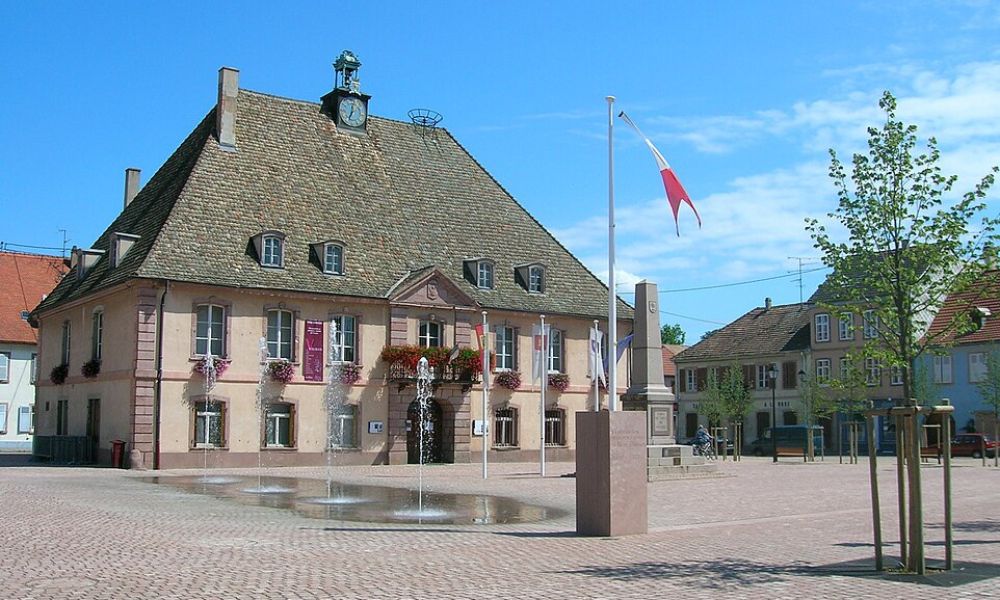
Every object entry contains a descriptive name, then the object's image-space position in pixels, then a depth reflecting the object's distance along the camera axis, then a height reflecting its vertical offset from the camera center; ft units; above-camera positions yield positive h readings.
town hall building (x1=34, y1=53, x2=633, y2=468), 116.78 +13.71
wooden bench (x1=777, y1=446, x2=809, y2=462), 159.74 -5.17
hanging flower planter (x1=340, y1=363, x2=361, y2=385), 126.49 +4.90
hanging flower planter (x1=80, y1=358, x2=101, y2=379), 125.39 +5.42
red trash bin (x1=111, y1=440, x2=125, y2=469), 114.52 -4.07
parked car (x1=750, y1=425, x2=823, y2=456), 163.12 -3.13
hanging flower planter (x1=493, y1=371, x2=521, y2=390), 137.90 +4.59
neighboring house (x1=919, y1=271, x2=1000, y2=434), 184.34 +6.97
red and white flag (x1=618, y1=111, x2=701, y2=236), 70.08 +14.59
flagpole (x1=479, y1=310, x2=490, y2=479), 105.19 +4.50
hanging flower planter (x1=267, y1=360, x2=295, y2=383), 120.67 +4.99
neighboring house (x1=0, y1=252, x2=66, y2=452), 195.52 +9.14
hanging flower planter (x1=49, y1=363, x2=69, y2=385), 137.59 +5.29
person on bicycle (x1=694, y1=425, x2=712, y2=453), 135.26 -3.11
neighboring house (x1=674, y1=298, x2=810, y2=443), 225.97 +12.21
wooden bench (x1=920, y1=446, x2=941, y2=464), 149.71 -5.02
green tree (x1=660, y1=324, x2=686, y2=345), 440.04 +33.13
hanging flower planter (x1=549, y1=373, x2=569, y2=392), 141.79 +4.46
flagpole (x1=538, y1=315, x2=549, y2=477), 104.17 +3.35
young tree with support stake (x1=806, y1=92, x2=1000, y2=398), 37.93 +5.56
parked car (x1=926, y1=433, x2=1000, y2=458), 164.35 -4.47
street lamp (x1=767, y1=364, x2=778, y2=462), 150.47 -0.28
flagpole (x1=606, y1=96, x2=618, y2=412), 72.69 +9.06
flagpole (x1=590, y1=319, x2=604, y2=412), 93.31 +4.84
